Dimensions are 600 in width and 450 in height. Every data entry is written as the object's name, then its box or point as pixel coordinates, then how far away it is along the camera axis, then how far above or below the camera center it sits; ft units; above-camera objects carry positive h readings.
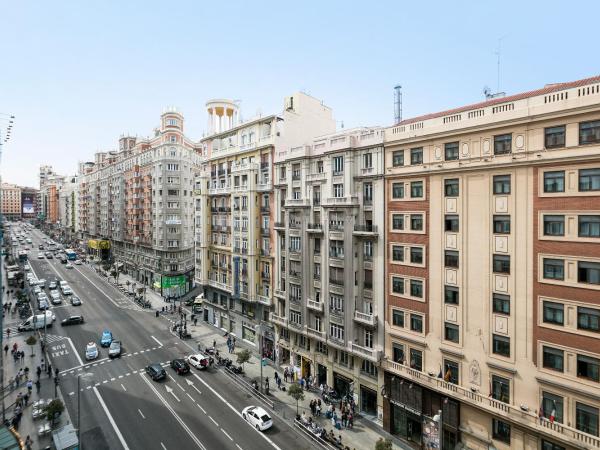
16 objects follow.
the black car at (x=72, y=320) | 209.23 -62.56
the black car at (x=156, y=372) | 144.77 -65.60
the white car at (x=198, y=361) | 156.87 -66.08
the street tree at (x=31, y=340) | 155.03 -55.28
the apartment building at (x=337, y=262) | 121.19 -16.83
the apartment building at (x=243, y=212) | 172.45 +4.28
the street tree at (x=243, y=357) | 147.43 -59.87
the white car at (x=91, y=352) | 163.22 -64.07
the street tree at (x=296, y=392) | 119.55 -60.94
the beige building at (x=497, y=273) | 79.92 -14.92
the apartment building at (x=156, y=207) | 284.00 +11.28
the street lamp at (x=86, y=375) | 147.38 -67.78
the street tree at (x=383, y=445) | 90.56 -60.71
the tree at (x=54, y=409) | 106.32 -59.70
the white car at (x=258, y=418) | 112.88 -67.17
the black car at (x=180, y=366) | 150.10 -65.64
